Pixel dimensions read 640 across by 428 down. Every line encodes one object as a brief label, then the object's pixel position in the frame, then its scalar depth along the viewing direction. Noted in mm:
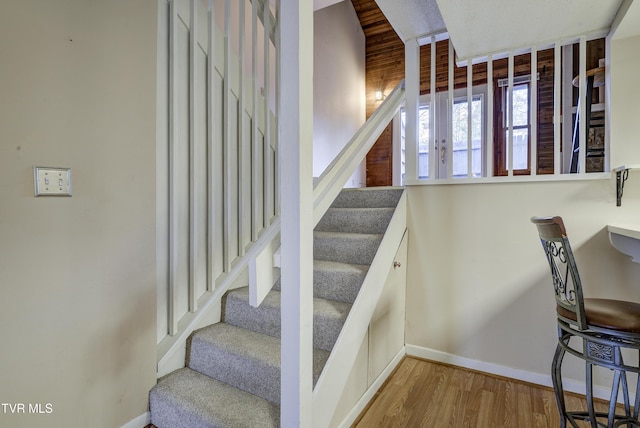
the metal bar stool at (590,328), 1106
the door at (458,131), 4566
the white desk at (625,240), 1481
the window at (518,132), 4270
